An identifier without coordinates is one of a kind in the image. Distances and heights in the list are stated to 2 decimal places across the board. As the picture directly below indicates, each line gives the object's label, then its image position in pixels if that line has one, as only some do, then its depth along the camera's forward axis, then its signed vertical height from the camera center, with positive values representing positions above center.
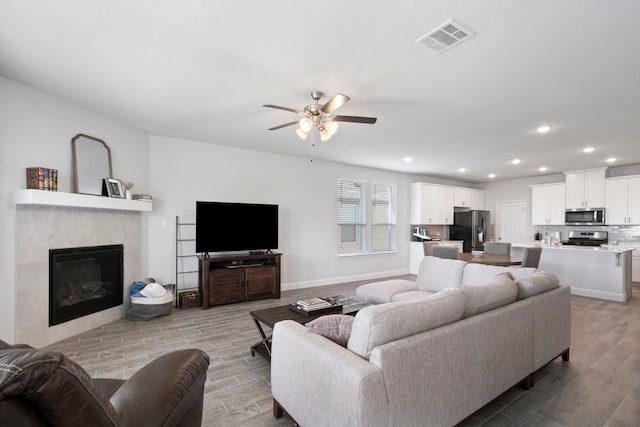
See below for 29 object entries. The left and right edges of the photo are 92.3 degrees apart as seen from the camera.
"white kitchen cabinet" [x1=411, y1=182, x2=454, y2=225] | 7.51 +0.23
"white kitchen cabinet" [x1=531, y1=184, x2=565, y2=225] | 7.24 +0.23
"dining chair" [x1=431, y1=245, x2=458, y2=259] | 4.84 -0.62
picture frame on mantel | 3.73 +0.28
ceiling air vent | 2.00 +1.21
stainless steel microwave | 6.70 -0.05
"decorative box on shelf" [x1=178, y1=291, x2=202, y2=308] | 4.45 -1.29
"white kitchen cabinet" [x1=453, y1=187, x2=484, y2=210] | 8.20 +0.41
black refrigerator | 7.71 -0.40
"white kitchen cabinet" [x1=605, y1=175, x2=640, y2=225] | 6.23 +0.29
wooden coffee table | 2.74 -0.95
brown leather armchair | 0.67 -0.48
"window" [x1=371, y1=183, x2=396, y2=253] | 7.12 -0.13
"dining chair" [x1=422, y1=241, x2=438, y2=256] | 6.24 -0.72
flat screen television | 4.61 -0.24
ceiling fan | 2.89 +0.89
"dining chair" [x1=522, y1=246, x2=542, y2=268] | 4.64 -0.67
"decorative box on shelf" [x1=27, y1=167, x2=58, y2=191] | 2.97 +0.31
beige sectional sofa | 1.44 -0.81
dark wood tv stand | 4.50 -1.02
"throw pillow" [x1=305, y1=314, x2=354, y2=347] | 1.83 -0.70
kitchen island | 5.05 -0.95
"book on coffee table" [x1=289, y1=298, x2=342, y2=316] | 2.86 -0.91
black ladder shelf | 4.71 -0.71
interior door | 8.25 -0.21
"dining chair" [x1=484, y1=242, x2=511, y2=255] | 5.02 -0.59
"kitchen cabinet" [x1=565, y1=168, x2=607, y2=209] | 6.66 +0.57
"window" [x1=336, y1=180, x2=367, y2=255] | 6.58 -0.08
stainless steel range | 6.87 -0.56
